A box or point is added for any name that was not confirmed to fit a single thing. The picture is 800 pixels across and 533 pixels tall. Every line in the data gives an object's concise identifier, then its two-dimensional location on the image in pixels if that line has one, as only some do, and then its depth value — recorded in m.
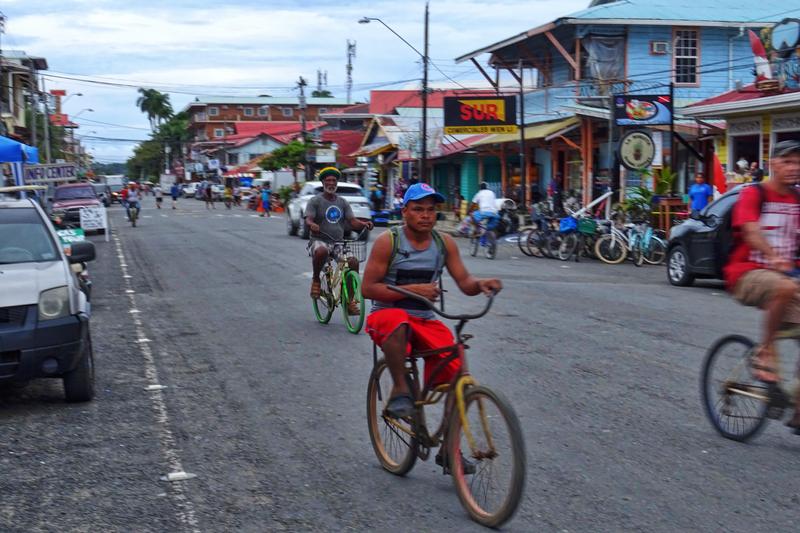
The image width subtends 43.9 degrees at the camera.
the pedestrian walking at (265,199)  50.72
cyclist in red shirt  5.93
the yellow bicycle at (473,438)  4.63
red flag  23.92
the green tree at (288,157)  61.97
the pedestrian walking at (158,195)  63.88
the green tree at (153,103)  145.62
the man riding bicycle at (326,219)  11.70
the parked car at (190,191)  109.29
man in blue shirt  22.84
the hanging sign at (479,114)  33.72
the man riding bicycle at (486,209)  23.31
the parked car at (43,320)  7.24
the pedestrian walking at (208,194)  64.37
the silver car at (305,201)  30.78
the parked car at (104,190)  73.31
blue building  31.75
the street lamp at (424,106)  37.16
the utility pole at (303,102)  59.74
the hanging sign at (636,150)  25.31
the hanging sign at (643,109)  25.61
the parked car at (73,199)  33.84
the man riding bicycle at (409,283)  5.29
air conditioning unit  33.16
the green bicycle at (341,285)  11.19
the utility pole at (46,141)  54.89
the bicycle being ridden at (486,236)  23.17
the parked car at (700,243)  16.12
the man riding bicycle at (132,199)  40.41
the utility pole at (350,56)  90.19
